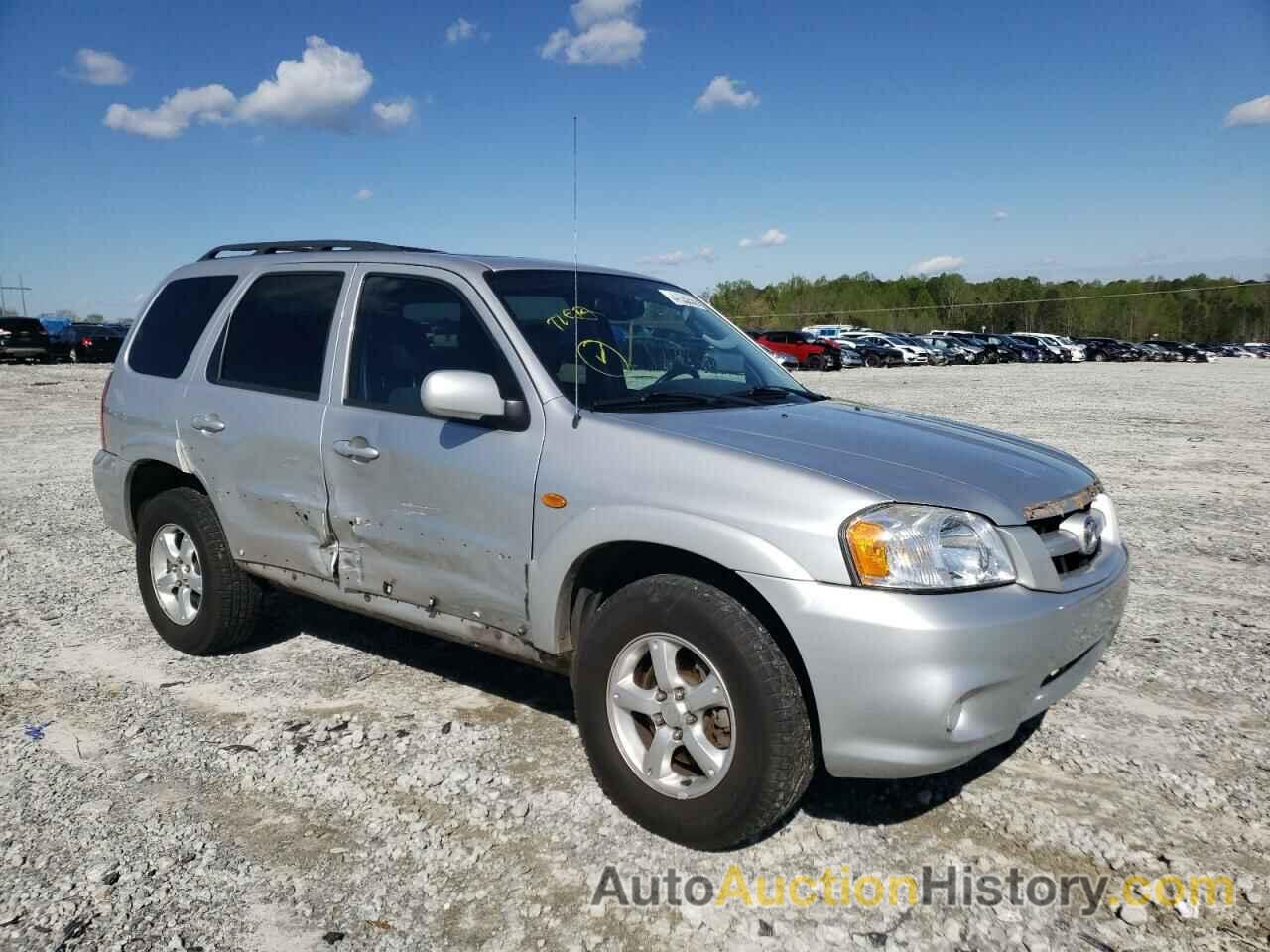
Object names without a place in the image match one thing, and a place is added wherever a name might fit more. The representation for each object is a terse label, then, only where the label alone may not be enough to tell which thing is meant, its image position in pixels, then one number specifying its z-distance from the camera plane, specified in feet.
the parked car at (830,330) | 188.14
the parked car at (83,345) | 113.19
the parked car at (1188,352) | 187.83
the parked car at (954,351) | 164.45
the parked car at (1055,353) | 177.88
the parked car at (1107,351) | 184.24
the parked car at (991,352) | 173.06
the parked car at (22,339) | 102.06
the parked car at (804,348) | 122.52
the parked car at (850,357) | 134.75
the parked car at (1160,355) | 187.21
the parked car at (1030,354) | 177.27
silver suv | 8.70
